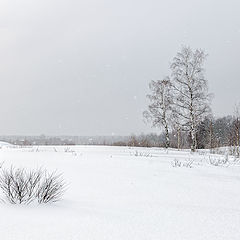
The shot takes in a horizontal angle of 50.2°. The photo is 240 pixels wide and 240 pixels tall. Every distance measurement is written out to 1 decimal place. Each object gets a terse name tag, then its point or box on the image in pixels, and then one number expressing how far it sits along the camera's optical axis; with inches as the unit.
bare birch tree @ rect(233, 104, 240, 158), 905.0
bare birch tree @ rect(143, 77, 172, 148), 1007.0
